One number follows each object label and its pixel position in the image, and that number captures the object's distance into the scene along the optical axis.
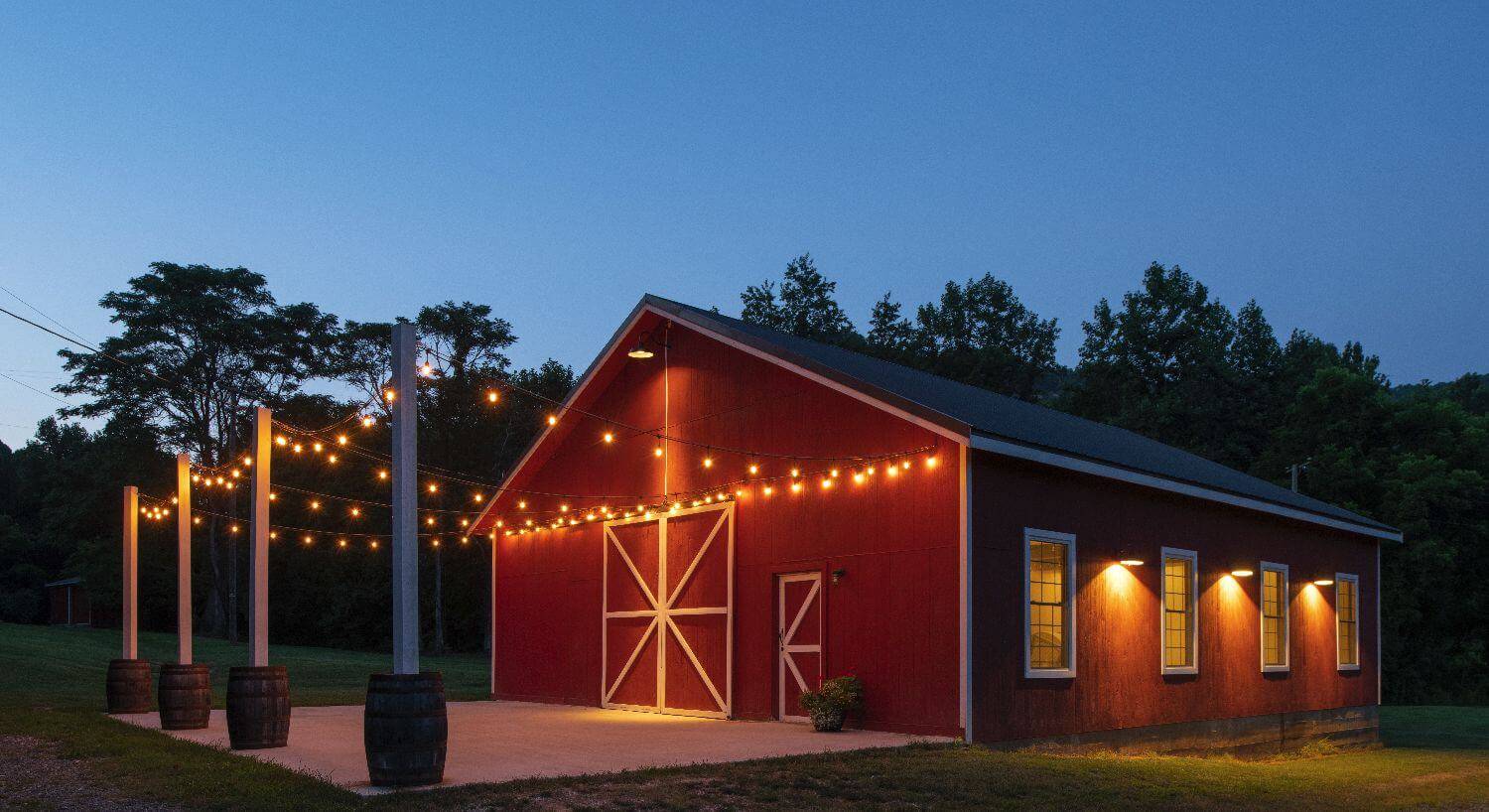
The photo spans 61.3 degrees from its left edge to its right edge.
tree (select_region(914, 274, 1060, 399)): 53.53
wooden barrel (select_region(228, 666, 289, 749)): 12.01
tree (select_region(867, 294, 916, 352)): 52.66
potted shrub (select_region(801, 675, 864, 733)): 13.70
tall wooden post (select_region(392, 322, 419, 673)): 9.76
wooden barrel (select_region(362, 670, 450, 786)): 9.34
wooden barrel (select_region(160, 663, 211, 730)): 14.03
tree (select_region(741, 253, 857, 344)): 50.62
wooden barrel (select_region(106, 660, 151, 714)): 16.34
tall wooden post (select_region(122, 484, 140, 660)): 17.22
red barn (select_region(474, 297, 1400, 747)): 13.38
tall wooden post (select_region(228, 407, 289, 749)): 12.02
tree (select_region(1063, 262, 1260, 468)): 43.97
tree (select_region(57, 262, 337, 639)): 41.41
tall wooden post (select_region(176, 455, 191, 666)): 15.74
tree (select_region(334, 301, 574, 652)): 44.59
